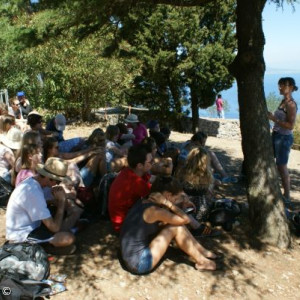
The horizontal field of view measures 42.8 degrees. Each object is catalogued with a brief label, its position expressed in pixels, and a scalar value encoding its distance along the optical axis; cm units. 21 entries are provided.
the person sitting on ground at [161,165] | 525
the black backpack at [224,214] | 466
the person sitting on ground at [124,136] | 678
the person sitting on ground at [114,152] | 529
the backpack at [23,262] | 327
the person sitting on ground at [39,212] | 356
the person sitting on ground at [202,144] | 609
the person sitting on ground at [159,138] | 678
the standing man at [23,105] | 1025
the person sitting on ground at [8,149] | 516
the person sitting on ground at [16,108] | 984
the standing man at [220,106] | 2020
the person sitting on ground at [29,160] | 424
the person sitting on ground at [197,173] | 457
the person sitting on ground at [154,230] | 358
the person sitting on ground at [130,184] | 400
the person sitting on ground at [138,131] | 722
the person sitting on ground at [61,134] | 610
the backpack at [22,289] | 297
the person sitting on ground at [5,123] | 546
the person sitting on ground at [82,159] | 496
